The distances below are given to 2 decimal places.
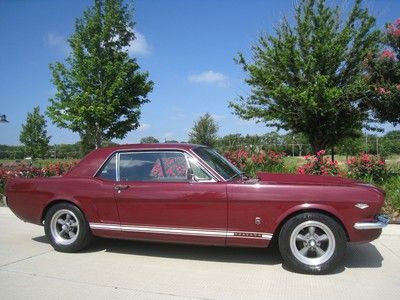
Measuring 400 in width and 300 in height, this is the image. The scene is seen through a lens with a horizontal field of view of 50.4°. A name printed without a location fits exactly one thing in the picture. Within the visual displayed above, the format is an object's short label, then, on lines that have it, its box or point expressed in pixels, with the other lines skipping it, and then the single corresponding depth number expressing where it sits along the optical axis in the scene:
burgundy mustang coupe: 4.76
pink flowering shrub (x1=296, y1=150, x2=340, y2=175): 8.95
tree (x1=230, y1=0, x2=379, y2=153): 12.16
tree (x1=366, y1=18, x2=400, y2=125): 10.29
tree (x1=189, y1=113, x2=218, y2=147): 35.12
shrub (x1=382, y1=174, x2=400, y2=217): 7.46
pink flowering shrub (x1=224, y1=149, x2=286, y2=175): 10.66
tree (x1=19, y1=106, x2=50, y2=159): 33.00
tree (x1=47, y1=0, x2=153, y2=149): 16.59
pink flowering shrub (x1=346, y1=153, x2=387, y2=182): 9.20
